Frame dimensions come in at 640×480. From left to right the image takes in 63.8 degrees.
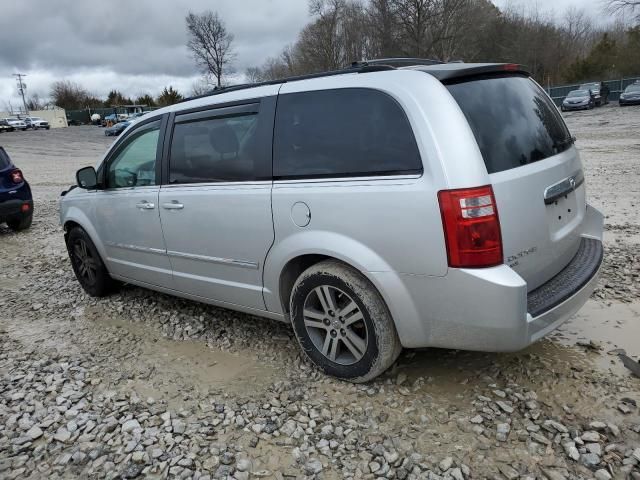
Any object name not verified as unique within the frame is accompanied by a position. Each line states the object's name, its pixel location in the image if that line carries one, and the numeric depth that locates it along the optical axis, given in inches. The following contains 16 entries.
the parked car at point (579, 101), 1338.6
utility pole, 3528.5
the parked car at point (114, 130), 1539.1
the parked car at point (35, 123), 2249.0
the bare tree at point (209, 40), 2276.1
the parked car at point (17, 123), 2146.9
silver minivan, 103.0
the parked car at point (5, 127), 2105.1
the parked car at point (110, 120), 2140.7
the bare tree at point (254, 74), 2637.8
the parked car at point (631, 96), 1251.8
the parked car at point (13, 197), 332.2
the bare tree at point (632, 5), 1391.5
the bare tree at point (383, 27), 1913.1
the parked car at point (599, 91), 1412.2
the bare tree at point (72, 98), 3009.4
